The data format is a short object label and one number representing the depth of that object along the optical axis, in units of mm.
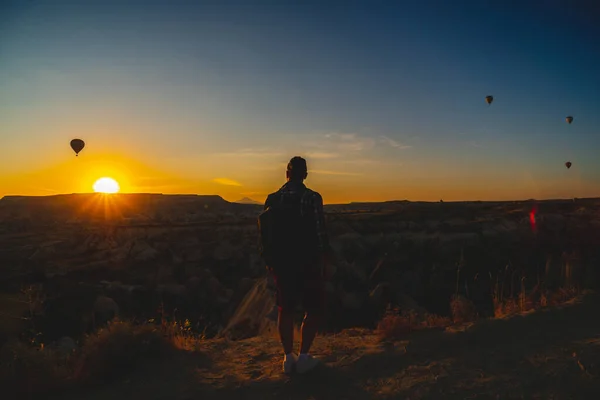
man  3814
